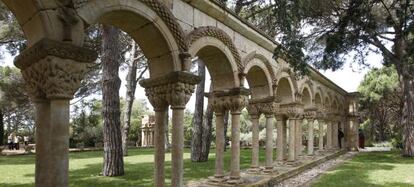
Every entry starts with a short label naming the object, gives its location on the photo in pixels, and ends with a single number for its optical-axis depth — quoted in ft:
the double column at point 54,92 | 12.64
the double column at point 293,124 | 39.65
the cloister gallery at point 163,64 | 12.79
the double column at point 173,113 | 19.67
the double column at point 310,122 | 49.83
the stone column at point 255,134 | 30.37
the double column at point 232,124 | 25.75
